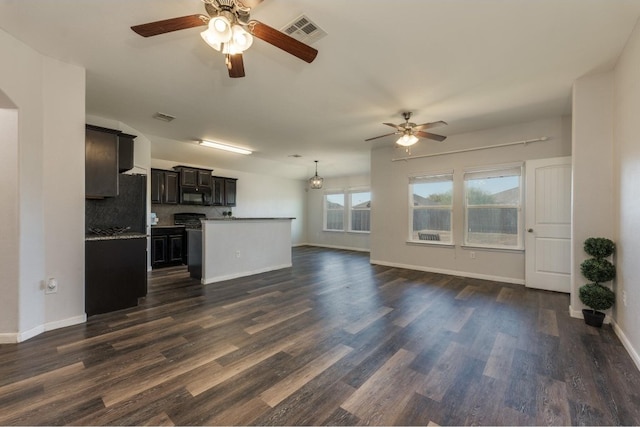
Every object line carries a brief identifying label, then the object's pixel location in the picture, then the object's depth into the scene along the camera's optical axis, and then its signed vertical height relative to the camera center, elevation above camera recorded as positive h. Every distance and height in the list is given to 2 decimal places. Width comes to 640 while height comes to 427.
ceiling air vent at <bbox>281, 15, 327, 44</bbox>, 2.16 +1.55
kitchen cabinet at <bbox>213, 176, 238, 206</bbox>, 7.50 +0.64
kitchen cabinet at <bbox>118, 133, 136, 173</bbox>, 3.96 +0.91
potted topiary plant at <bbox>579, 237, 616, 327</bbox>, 2.83 -0.66
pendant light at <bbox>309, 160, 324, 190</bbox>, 7.88 +0.93
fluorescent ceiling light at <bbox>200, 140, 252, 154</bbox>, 5.76 +1.50
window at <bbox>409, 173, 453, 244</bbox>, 5.50 +0.14
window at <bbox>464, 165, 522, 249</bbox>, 4.76 +0.12
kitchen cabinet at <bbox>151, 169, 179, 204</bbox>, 6.18 +0.63
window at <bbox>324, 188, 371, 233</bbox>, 9.00 +0.13
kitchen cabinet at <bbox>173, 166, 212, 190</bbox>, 6.66 +0.92
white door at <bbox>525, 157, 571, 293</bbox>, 4.09 -0.15
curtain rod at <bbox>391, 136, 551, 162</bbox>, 4.42 +1.23
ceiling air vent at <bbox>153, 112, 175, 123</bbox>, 4.21 +1.54
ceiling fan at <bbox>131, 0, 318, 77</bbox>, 1.76 +1.25
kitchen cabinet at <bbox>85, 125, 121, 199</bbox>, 3.29 +0.64
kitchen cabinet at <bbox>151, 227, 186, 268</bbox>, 5.80 -0.74
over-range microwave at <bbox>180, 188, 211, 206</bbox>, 6.77 +0.44
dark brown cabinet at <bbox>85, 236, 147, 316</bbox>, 3.09 -0.73
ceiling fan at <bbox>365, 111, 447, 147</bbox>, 3.92 +1.22
